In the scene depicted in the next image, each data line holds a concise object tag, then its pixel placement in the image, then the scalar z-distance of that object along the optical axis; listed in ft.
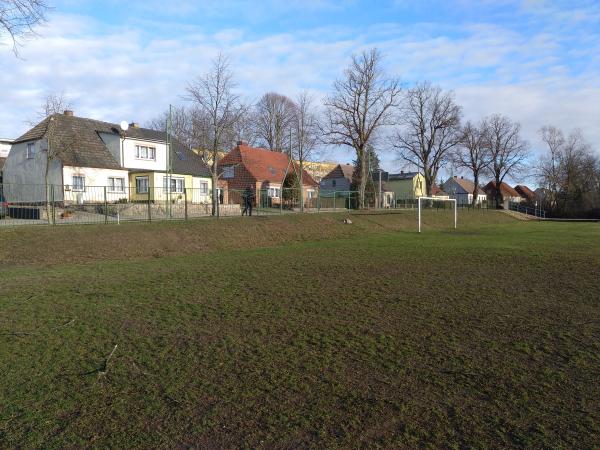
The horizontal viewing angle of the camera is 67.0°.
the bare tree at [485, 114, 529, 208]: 239.09
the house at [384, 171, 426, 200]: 279.28
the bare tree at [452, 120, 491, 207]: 232.94
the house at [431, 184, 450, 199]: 306.92
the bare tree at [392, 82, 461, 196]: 192.34
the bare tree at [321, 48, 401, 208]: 144.97
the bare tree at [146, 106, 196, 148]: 174.46
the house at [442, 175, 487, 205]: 371.76
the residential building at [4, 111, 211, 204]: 101.86
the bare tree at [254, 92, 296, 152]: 208.89
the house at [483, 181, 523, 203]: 373.07
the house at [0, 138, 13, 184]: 153.70
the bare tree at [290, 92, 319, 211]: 162.40
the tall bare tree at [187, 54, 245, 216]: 90.43
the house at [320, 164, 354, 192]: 256.52
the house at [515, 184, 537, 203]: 405.18
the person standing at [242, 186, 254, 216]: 88.83
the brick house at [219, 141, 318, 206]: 165.78
